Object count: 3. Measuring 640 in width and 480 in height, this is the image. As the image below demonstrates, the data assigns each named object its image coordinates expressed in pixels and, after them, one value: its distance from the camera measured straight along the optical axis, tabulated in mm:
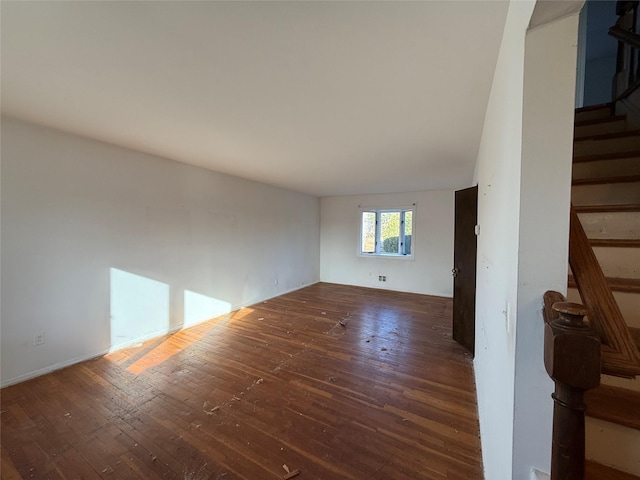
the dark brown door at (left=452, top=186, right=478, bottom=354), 2738
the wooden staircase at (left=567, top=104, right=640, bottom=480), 794
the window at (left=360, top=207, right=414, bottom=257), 5949
